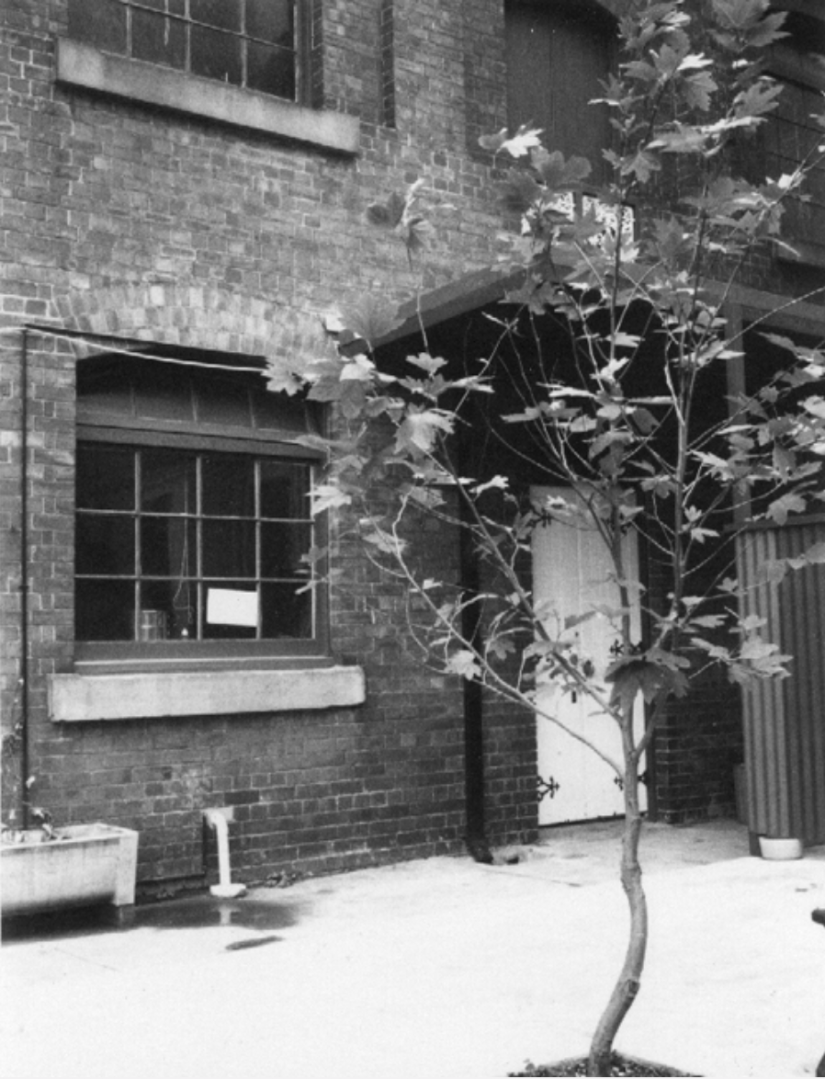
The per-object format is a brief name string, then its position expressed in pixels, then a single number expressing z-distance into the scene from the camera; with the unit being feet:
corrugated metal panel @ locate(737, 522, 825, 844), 28.45
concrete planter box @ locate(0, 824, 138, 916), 22.66
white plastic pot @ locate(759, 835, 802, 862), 28.27
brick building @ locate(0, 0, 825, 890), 25.35
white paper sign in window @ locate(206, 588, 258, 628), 27.86
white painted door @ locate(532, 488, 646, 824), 33.83
